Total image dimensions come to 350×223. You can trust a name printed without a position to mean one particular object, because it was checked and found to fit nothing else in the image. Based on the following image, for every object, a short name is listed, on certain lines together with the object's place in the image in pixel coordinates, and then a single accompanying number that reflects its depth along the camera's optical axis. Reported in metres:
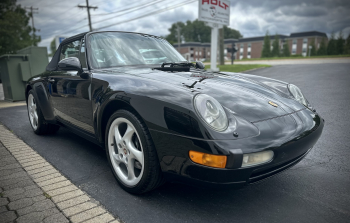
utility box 8.61
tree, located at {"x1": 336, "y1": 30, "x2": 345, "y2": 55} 49.50
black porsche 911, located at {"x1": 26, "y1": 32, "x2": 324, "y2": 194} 1.67
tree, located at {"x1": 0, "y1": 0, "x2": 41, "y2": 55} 21.19
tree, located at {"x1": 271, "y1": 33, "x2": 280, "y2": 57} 60.06
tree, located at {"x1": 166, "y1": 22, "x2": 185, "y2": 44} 100.49
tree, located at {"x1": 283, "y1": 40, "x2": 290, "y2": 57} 57.98
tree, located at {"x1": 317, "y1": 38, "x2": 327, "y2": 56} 53.14
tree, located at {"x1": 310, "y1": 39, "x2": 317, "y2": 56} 55.81
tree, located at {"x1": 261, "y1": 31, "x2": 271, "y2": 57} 60.81
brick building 82.12
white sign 13.09
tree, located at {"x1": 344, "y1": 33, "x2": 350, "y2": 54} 47.00
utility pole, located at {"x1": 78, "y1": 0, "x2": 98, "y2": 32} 33.08
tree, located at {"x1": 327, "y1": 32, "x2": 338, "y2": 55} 50.16
